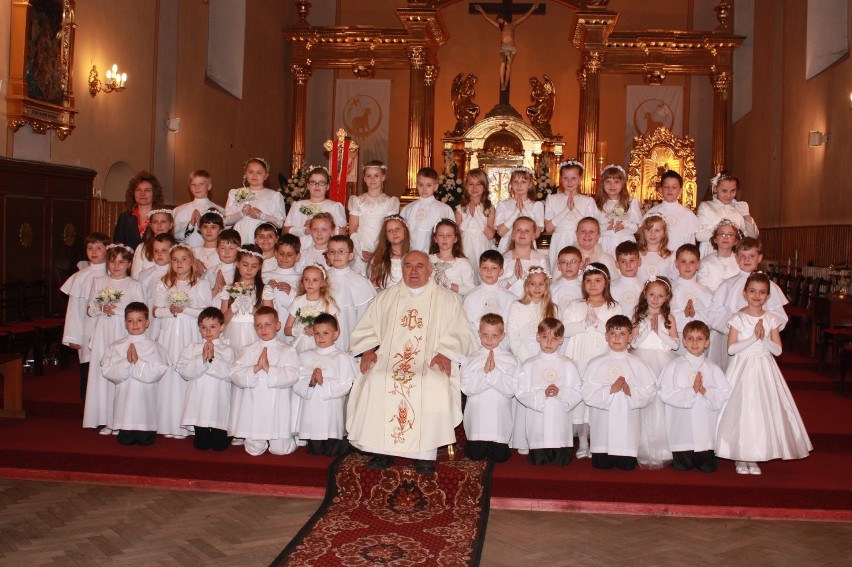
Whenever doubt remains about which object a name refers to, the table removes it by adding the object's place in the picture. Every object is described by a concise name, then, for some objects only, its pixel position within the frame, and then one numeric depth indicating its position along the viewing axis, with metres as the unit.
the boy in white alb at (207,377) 6.77
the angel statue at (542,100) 18.42
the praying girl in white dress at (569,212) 8.38
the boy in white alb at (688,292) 7.23
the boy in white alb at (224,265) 7.43
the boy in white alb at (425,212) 8.27
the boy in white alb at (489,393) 6.55
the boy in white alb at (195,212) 8.34
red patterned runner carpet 5.13
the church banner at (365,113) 19.41
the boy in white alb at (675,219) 8.50
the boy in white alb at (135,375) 6.86
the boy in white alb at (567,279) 7.19
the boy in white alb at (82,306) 7.72
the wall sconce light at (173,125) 13.92
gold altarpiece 17.77
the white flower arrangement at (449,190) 13.91
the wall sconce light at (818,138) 14.16
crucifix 17.66
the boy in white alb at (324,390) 6.65
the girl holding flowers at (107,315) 7.18
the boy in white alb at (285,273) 7.49
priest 6.20
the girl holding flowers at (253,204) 8.26
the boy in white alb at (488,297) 7.14
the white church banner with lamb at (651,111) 18.84
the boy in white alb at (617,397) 6.43
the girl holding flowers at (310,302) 6.91
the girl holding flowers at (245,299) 7.03
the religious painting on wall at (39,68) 9.94
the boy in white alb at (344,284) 7.31
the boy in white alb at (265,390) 6.66
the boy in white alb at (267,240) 7.82
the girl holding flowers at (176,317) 7.19
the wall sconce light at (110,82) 11.70
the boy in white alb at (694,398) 6.45
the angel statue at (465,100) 18.62
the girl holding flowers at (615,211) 8.26
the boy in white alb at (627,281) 7.23
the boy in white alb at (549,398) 6.51
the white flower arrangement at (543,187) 13.87
